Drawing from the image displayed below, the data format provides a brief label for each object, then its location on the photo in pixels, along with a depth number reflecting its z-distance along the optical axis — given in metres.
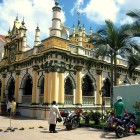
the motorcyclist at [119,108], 12.57
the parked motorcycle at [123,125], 11.71
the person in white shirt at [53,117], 13.20
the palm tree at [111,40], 19.88
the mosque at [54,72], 22.08
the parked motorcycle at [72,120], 14.59
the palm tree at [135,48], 17.11
